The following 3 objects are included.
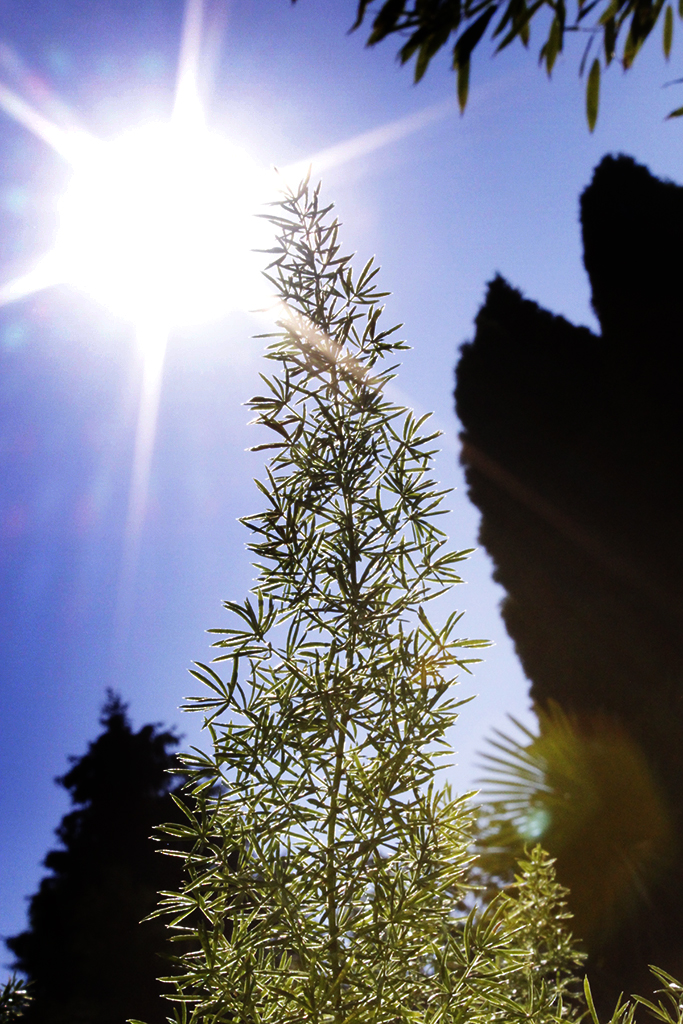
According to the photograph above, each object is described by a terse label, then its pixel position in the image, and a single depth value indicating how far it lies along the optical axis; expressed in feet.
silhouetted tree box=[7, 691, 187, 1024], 30.42
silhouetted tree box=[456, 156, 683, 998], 19.15
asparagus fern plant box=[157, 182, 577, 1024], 5.32
